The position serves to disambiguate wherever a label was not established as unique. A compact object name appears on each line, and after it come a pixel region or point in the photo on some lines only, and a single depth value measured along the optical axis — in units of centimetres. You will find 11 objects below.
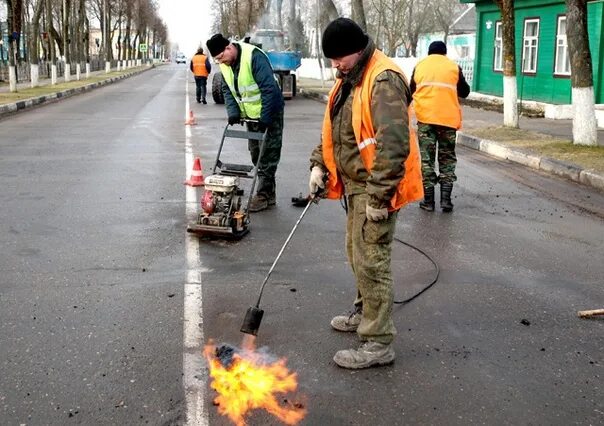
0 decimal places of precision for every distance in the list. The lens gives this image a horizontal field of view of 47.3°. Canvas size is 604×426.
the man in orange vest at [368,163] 346
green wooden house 1750
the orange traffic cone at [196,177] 862
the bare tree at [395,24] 5027
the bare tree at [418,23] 6486
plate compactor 621
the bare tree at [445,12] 6656
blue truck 2345
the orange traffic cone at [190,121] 1620
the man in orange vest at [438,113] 748
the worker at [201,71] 2325
